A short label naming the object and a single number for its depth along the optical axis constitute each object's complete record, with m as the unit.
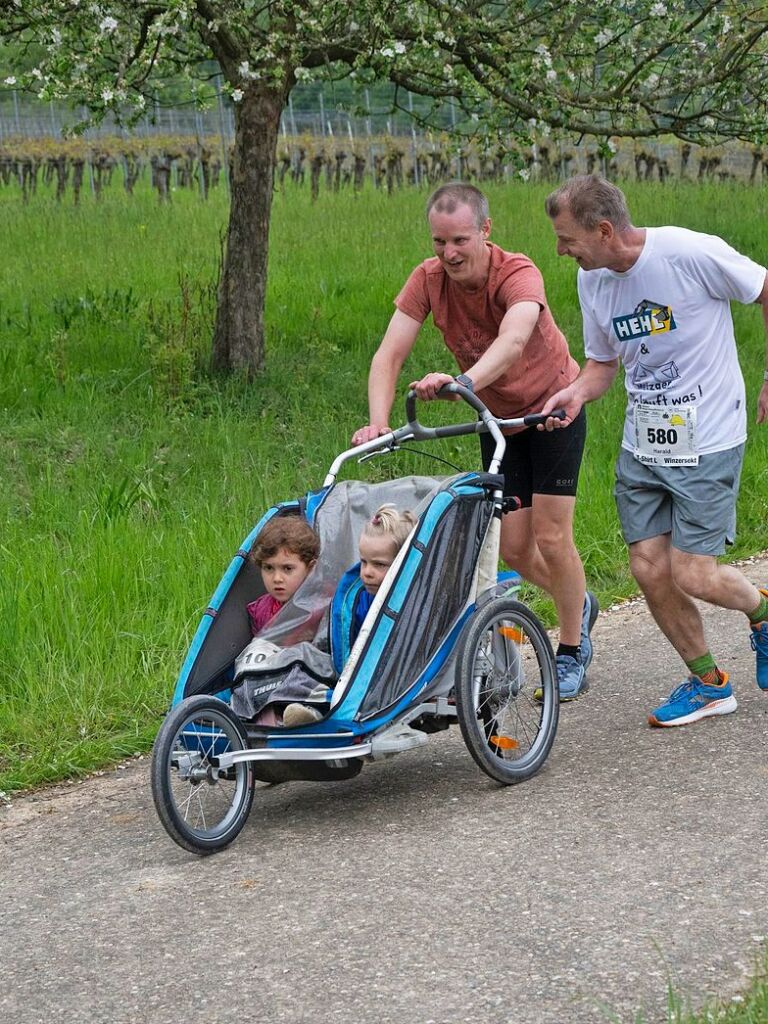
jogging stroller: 4.45
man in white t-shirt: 5.04
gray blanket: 4.54
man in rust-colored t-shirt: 5.19
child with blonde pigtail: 4.80
